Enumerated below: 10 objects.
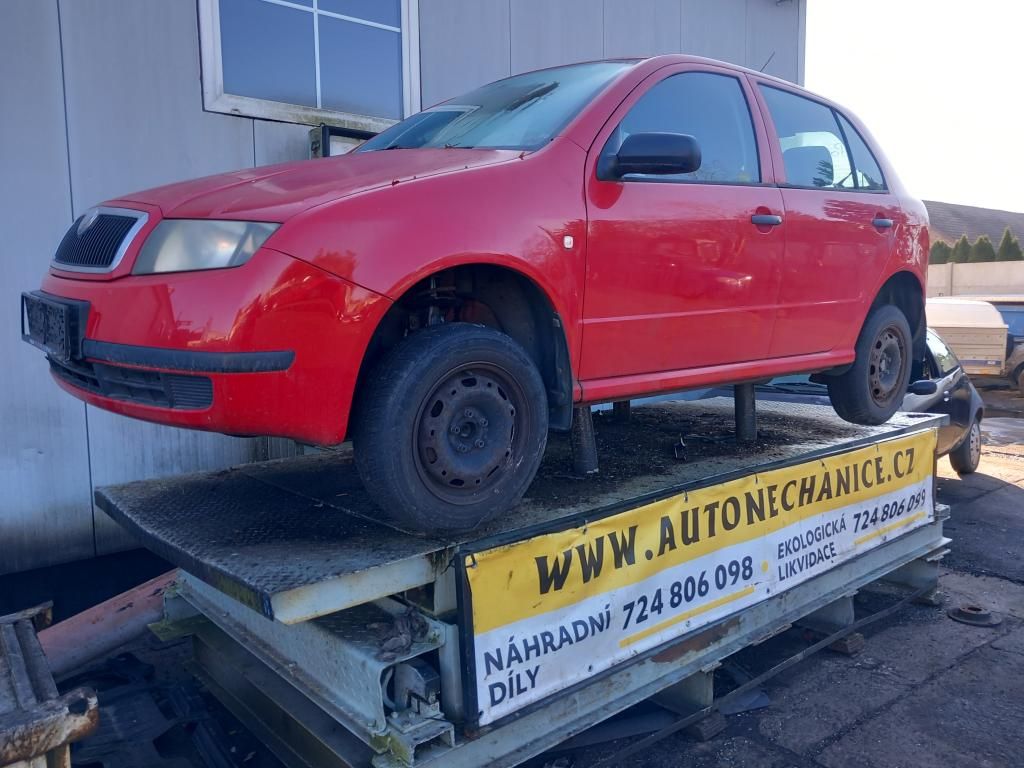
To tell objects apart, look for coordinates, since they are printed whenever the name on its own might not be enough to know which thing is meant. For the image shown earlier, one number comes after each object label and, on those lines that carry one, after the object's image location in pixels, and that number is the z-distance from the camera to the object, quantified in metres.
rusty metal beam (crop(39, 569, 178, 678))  3.40
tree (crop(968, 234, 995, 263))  32.56
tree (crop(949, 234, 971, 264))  33.81
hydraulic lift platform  2.24
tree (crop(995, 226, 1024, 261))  31.70
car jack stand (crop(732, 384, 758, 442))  4.07
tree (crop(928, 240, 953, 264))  35.09
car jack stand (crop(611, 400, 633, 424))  4.73
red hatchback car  2.10
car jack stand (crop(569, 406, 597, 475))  3.30
